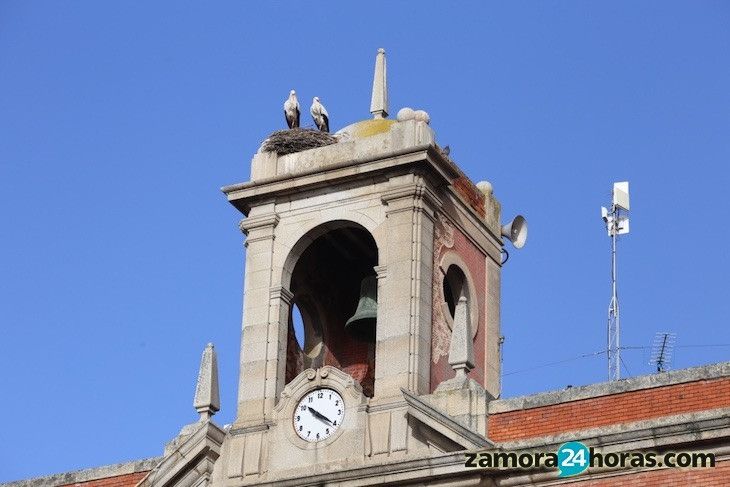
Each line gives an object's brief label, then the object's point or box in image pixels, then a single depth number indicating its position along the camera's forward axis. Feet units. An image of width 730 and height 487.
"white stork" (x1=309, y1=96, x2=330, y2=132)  109.50
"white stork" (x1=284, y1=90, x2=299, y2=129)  109.81
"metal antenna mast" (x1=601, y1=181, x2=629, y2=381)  108.58
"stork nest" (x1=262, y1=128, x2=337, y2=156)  106.52
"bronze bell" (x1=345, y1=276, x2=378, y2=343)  104.22
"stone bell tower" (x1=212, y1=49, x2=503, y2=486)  97.19
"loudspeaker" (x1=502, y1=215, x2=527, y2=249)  109.91
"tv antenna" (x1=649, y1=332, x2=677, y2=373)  102.32
